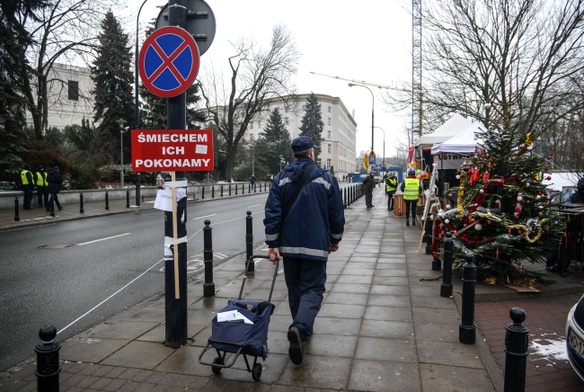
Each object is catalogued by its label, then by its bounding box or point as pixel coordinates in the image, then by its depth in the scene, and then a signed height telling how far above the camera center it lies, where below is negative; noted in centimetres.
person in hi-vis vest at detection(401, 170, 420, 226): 1501 -63
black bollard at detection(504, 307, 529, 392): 278 -111
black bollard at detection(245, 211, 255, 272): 802 -118
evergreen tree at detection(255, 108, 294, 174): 7412 +327
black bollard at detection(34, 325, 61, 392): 258 -109
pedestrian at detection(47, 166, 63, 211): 1923 -42
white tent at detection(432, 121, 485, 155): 1145 +73
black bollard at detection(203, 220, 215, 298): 644 -136
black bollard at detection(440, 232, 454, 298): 602 -132
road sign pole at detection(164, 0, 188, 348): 448 -90
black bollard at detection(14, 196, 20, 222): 1572 -154
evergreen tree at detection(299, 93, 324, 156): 8800 +1121
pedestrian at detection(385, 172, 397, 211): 2091 -45
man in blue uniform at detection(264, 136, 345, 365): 419 -47
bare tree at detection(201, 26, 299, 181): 4544 +898
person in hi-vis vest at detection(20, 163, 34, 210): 1958 -61
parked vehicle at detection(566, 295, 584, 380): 354 -133
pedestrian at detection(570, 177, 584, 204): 830 -40
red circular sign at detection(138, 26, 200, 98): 445 +110
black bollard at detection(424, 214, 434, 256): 954 -130
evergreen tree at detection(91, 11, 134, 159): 3775 +660
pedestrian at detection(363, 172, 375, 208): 2345 -68
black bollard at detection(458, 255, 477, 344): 448 -129
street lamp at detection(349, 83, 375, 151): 3646 +436
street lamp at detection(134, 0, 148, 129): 2146 +339
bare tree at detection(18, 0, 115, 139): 2502 +786
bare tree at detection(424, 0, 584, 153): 1680 +460
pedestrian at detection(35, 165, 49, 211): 2006 -62
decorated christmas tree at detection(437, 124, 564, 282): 651 -57
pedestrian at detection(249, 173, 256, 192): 4438 -93
